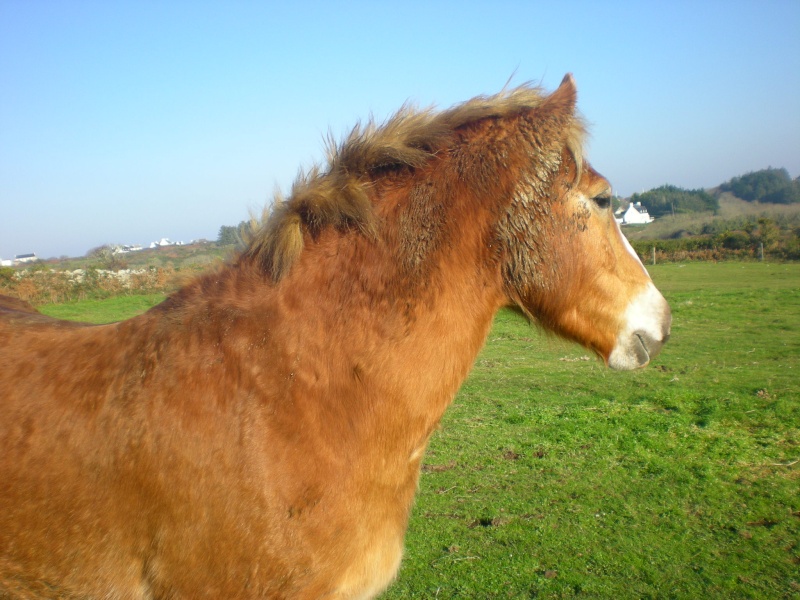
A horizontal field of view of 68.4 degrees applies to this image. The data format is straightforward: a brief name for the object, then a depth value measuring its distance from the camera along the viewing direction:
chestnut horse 2.02
